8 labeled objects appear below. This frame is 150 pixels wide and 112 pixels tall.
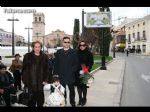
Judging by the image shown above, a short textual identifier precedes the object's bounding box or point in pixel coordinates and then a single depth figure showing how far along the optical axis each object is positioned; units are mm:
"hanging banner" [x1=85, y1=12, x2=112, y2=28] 11833
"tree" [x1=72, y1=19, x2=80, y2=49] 33145
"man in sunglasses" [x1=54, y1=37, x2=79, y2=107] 3490
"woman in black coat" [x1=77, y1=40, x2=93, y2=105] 3915
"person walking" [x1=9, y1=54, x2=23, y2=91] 5128
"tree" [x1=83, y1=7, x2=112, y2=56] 20773
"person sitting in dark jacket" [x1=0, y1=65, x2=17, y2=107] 3704
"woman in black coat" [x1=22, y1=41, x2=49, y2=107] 3023
